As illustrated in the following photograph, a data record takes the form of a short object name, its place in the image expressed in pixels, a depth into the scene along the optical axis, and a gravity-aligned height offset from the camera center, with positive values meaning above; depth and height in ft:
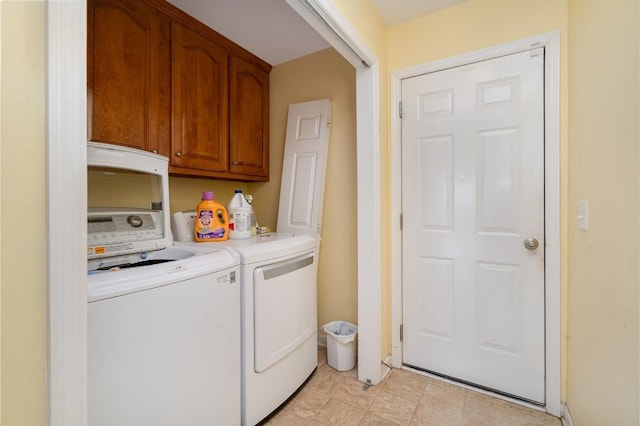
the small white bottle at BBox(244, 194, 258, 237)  6.58 -0.28
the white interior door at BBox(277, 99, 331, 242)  7.43 +1.20
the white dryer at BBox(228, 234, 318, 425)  4.65 -1.90
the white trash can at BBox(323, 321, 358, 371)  6.49 -3.16
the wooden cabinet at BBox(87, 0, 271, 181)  4.55 +2.42
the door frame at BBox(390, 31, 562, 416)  5.05 +0.20
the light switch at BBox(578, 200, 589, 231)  4.01 -0.04
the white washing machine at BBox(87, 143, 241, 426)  3.04 -1.29
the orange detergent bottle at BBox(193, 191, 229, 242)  5.65 -0.20
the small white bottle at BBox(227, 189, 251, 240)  5.97 -0.15
